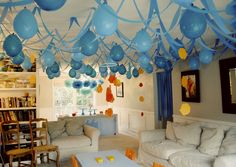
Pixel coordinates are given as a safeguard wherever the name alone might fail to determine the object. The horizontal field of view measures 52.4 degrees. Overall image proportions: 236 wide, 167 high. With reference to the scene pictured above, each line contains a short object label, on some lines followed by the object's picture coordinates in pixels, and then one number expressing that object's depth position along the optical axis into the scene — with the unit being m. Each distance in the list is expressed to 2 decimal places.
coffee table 3.36
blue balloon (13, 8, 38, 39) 1.80
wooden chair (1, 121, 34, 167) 4.30
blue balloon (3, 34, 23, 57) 2.28
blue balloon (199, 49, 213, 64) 3.50
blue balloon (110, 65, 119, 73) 4.78
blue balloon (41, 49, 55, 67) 3.34
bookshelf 4.97
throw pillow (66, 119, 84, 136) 5.85
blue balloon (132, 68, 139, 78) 5.38
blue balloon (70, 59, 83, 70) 4.08
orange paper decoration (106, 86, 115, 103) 6.58
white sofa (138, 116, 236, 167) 3.51
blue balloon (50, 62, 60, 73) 4.30
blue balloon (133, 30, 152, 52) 2.55
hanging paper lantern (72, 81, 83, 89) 8.02
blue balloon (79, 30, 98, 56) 2.66
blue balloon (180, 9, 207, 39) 2.06
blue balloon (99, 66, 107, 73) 5.11
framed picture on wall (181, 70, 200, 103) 5.08
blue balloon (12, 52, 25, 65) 3.21
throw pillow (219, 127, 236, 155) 3.49
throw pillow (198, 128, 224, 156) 3.82
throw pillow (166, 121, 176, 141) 4.89
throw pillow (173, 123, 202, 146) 4.34
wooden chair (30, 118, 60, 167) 4.64
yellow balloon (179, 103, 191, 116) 4.26
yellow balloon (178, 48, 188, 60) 3.09
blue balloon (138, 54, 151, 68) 3.70
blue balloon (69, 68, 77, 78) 5.04
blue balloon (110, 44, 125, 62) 3.17
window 10.31
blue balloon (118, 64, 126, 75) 4.77
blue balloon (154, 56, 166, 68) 4.23
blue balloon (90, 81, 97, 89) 8.67
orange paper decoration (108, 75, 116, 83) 5.70
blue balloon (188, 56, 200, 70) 4.02
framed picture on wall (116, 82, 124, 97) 9.28
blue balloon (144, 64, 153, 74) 4.54
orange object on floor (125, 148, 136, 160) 3.72
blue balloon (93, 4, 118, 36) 1.80
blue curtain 6.36
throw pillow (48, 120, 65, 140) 5.62
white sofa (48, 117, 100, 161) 5.32
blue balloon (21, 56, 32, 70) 3.86
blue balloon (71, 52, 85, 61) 3.69
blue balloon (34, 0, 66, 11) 1.28
